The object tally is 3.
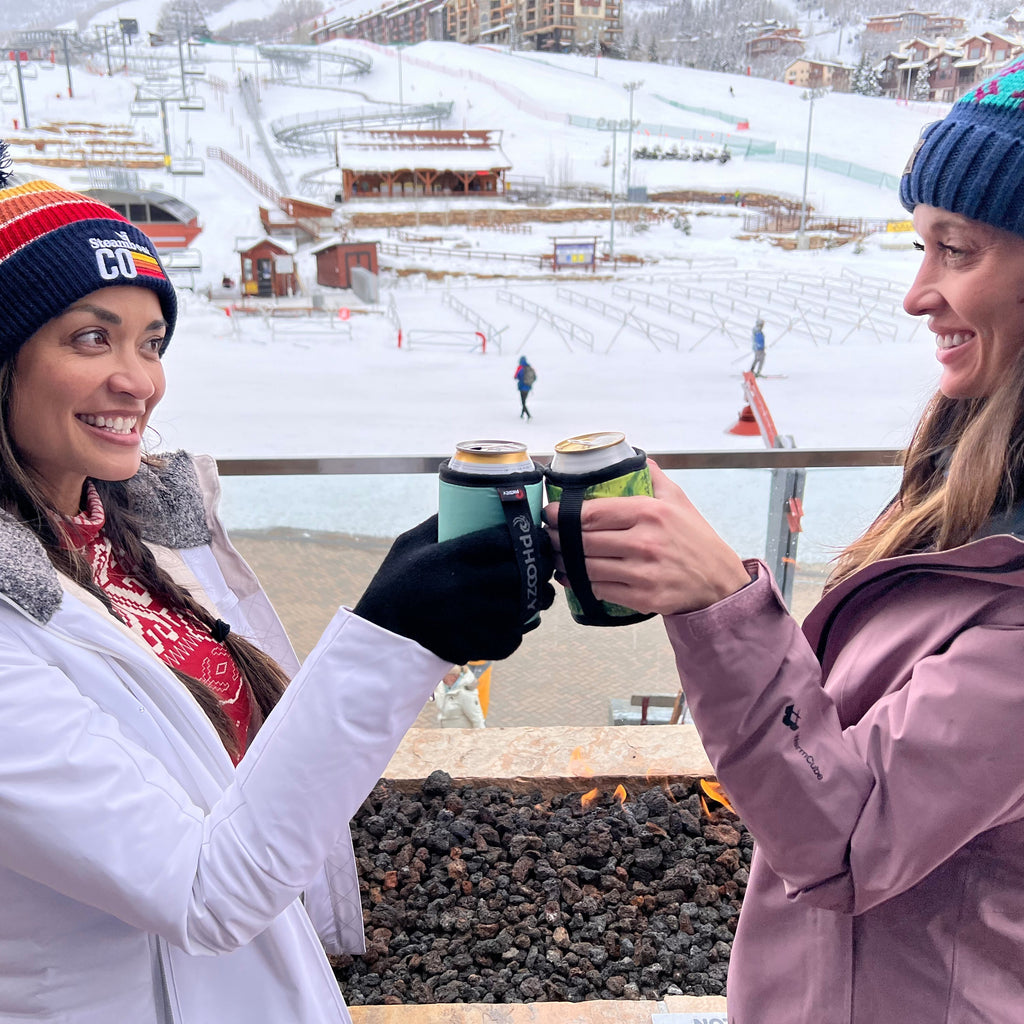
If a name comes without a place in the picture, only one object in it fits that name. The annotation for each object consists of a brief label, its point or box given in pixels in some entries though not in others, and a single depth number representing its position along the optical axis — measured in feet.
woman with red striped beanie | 1.83
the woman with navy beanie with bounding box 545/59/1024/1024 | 1.65
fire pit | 4.36
